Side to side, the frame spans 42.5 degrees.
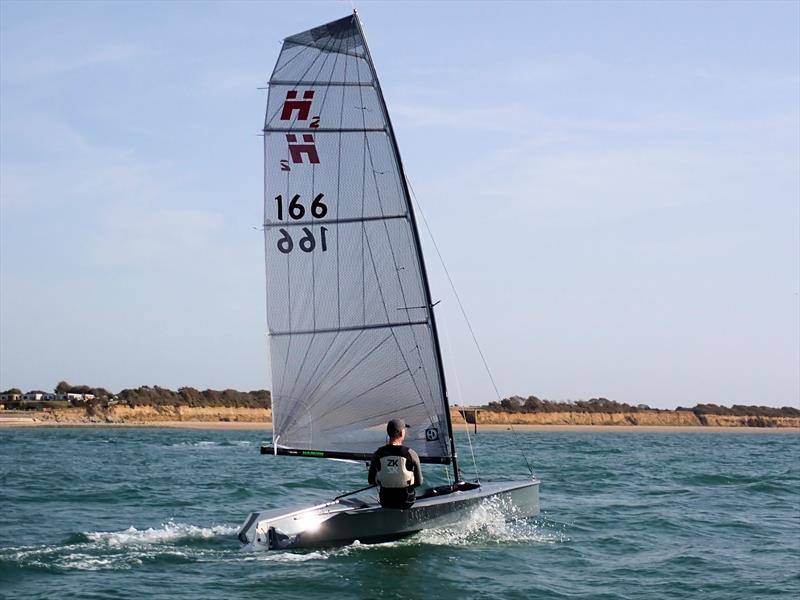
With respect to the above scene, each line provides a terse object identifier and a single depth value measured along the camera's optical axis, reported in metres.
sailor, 13.57
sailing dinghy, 15.17
